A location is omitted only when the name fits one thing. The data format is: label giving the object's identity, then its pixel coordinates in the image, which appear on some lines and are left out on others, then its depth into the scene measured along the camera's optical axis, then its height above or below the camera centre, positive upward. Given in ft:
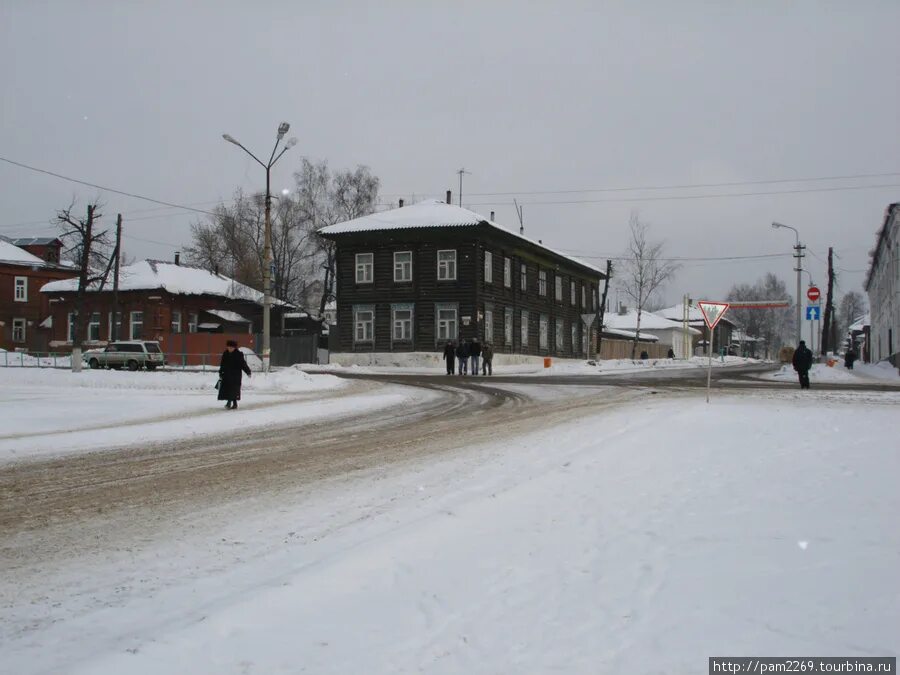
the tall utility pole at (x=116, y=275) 141.38 +12.91
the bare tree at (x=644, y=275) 206.80 +20.61
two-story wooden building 144.87 +13.22
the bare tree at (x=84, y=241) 117.74 +16.87
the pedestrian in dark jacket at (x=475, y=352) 106.73 -0.87
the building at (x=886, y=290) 132.46 +13.28
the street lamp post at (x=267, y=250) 78.02 +9.85
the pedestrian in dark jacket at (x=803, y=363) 81.92 -1.38
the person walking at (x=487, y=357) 110.84 -1.64
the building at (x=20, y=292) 209.97 +13.79
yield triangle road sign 53.57 +2.72
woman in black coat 55.62 -2.51
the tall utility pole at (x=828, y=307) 160.15 +9.69
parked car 132.57 -2.60
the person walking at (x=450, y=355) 111.06 -1.40
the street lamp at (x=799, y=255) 131.13 +17.20
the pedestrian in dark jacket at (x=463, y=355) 107.24 -1.32
